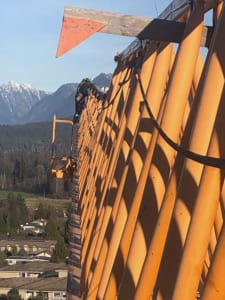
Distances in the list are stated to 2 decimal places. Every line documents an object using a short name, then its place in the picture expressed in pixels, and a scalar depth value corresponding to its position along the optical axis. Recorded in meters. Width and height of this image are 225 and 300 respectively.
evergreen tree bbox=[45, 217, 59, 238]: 93.94
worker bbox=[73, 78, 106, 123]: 25.83
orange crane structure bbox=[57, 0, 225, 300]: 3.90
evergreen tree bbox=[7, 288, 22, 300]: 59.41
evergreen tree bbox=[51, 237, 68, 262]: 69.31
